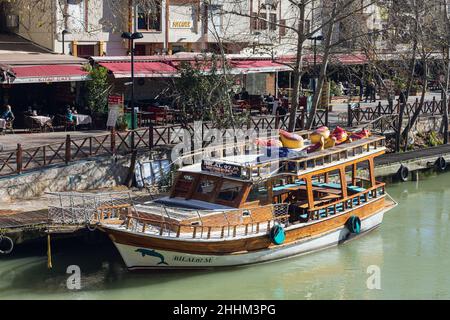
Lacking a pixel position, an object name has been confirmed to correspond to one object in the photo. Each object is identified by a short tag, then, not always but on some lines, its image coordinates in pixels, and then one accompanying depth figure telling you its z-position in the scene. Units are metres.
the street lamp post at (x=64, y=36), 35.23
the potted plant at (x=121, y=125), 32.84
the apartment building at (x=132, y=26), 35.81
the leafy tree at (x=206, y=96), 30.70
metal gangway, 20.53
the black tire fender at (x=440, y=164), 35.62
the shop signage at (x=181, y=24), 40.43
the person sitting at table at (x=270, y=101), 40.09
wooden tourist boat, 21.03
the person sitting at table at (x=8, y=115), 32.06
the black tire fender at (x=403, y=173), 33.38
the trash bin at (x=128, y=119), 33.22
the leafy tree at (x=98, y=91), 33.44
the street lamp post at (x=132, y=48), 29.42
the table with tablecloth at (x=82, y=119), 33.16
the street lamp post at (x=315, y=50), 36.21
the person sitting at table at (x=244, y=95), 40.62
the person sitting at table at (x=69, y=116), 32.91
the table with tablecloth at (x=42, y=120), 32.25
